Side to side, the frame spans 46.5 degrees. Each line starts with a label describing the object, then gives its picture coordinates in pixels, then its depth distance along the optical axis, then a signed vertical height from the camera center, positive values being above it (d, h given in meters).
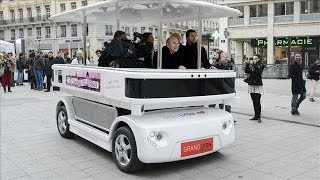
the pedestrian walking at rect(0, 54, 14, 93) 16.58 -0.26
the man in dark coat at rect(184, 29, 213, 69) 6.62 +0.28
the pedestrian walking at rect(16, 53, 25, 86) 19.97 -0.10
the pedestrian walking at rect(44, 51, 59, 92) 16.62 +0.08
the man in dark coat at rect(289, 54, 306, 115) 9.80 -0.49
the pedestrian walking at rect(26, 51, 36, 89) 17.51 -0.04
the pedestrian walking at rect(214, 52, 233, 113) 8.92 +0.05
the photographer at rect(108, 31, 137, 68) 6.08 +0.23
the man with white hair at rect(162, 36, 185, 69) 6.00 +0.19
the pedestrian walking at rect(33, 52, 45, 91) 16.82 -0.09
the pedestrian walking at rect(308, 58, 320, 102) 13.01 -0.38
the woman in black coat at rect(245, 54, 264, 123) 8.88 -0.36
